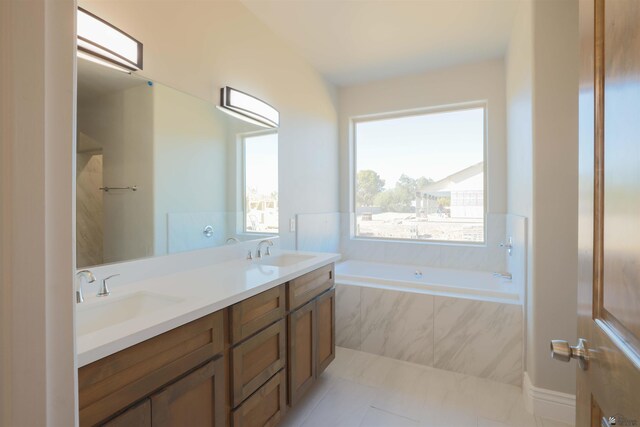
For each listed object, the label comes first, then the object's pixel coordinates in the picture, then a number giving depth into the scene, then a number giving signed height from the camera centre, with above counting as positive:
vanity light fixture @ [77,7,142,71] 1.28 +0.75
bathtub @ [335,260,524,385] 2.28 -0.90
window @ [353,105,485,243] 3.33 +0.42
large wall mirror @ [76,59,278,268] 1.35 +0.23
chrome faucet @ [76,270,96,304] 1.16 -0.26
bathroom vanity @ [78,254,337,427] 0.89 -0.55
